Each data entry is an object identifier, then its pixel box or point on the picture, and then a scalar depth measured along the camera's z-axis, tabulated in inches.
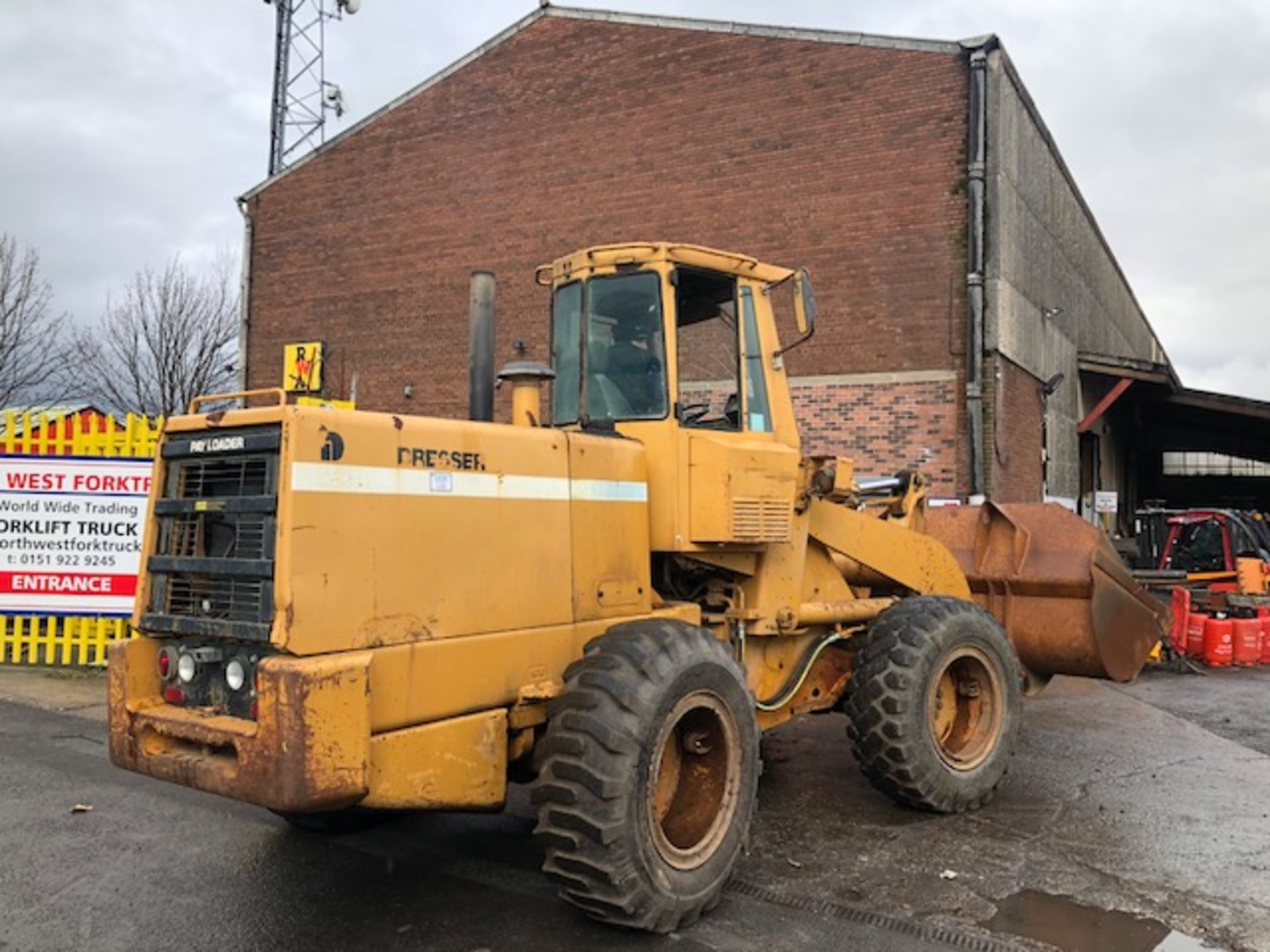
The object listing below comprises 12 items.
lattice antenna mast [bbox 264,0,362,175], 902.4
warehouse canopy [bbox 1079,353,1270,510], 806.5
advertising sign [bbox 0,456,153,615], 399.5
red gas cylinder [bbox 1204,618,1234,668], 486.6
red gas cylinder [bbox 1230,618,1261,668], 488.7
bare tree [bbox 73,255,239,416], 1097.4
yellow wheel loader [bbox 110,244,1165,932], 148.1
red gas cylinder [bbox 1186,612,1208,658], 494.9
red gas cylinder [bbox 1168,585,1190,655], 497.4
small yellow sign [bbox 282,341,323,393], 818.2
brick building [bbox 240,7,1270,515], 605.6
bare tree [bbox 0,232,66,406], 916.6
